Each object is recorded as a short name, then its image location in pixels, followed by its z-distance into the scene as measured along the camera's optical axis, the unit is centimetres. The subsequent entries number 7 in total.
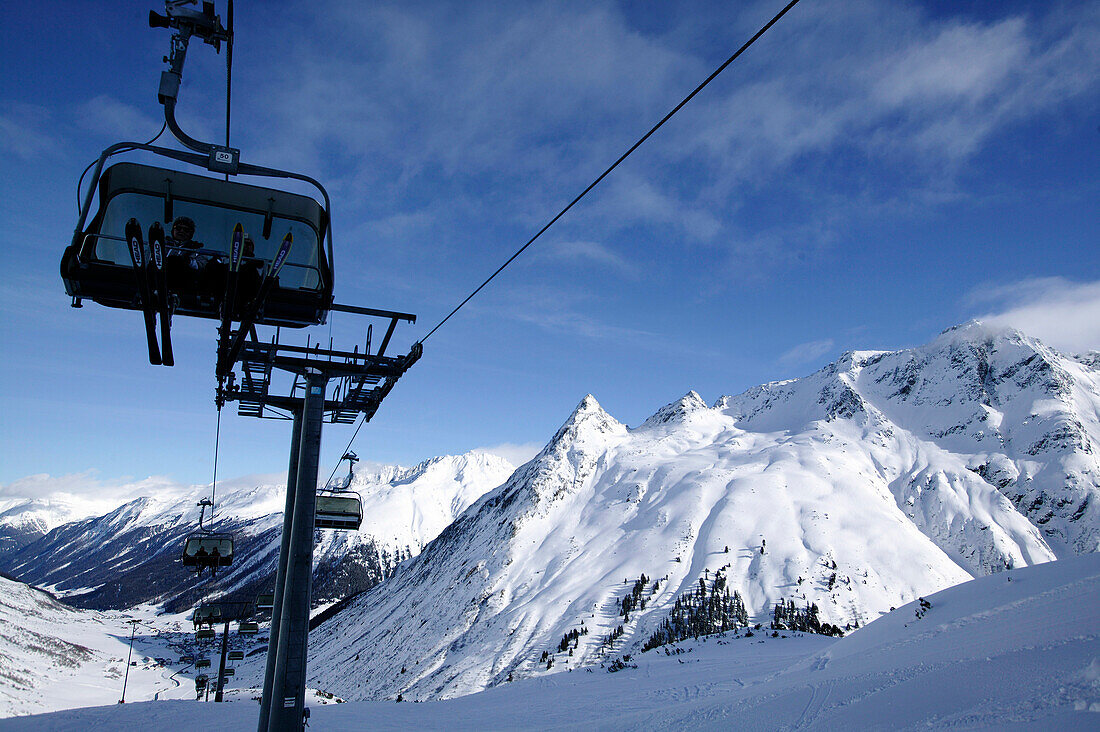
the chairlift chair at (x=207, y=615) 4047
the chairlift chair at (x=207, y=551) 2553
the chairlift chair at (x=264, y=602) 2734
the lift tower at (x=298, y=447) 1227
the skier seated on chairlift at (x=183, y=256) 753
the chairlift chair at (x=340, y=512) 1761
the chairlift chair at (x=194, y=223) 760
